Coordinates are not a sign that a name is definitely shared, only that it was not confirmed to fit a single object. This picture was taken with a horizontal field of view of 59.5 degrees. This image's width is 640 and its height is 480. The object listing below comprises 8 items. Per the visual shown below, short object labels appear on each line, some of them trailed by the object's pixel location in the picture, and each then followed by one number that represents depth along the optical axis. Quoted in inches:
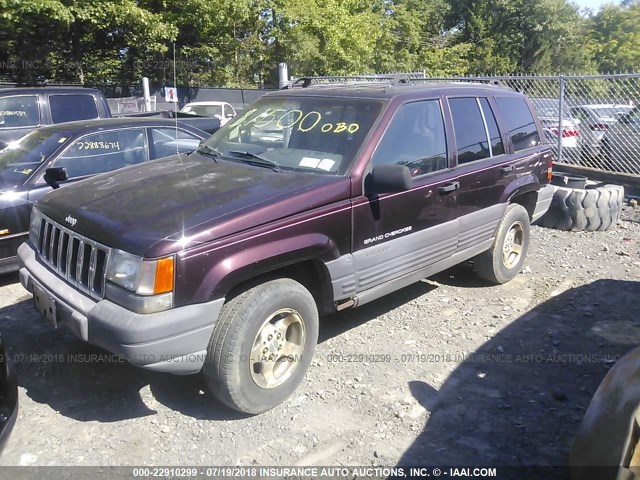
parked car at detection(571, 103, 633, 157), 365.1
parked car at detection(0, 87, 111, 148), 321.4
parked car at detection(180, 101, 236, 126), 692.1
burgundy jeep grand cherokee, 119.0
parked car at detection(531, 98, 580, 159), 369.4
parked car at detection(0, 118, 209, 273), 204.8
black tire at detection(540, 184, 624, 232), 291.0
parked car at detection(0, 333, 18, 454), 106.6
